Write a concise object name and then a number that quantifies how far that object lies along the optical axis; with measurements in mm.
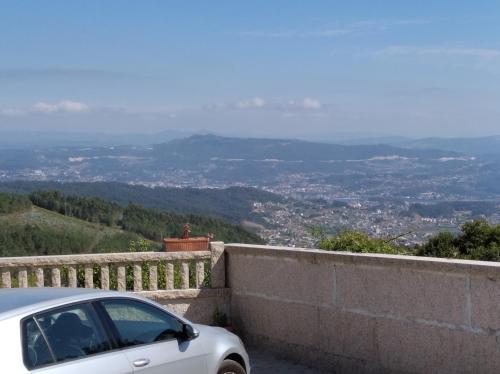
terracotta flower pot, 11656
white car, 5496
